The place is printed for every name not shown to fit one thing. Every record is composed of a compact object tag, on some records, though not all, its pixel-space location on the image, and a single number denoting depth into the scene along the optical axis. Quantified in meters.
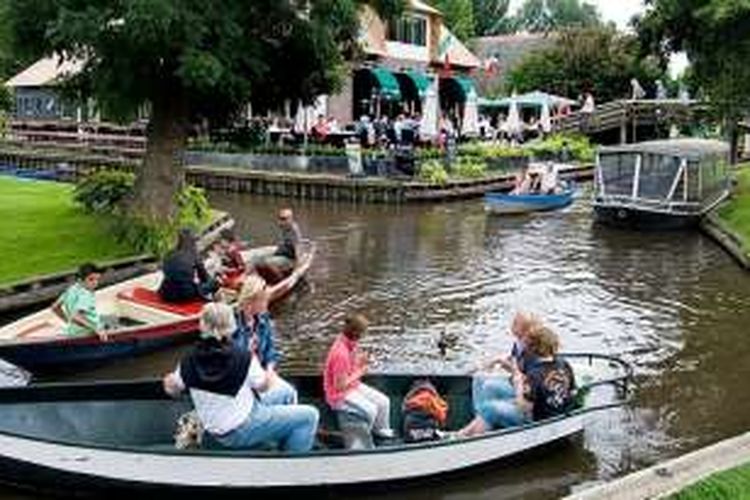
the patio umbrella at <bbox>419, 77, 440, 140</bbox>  48.22
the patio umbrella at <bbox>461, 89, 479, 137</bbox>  53.38
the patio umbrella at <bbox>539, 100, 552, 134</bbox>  59.00
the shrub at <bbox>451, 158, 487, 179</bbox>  45.41
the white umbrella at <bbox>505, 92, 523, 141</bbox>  55.97
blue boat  38.38
